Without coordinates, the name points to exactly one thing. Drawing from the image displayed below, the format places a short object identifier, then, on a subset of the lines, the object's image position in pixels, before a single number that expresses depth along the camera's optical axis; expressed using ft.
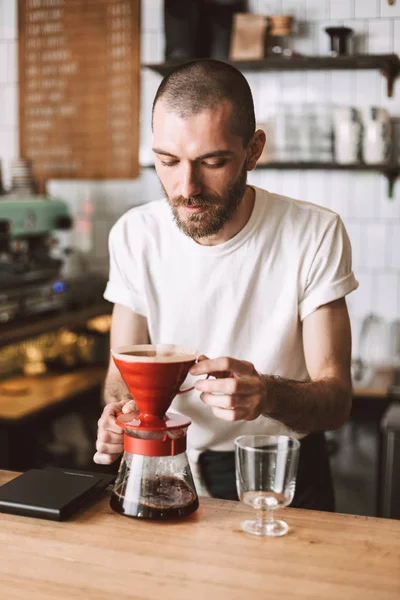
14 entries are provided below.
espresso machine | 11.79
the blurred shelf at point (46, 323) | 11.05
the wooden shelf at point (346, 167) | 12.16
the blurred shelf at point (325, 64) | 12.03
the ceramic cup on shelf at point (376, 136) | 12.08
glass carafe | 4.69
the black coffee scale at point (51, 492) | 4.71
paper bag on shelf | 12.56
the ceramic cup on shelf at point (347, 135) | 12.14
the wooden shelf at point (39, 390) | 10.92
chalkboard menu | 14.08
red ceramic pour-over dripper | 4.49
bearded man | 5.50
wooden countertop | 3.87
